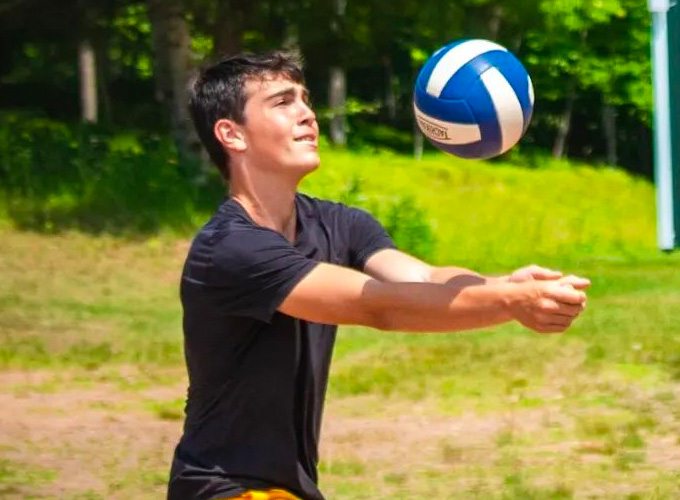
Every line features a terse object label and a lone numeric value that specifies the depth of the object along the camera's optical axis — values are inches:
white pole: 1169.7
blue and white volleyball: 334.0
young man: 269.9
